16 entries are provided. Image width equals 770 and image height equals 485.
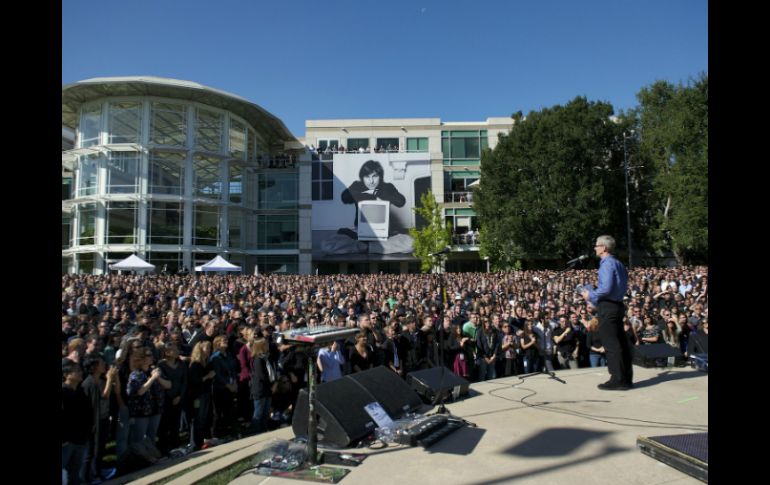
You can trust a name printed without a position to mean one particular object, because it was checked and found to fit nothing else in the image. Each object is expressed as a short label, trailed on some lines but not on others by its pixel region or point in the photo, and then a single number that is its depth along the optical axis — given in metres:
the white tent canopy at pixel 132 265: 25.83
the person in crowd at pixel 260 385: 7.39
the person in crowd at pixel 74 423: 5.08
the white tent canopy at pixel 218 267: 27.31
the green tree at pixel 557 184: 36.78
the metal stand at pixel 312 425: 3.98
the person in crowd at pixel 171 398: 6.69
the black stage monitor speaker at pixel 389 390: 5.29
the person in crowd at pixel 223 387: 7.46
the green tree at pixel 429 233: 42.21
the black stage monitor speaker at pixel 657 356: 7.18
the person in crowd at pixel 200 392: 6.90
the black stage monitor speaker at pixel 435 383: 5.80
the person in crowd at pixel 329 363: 7.94
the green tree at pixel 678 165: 35.81
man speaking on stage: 5.66
